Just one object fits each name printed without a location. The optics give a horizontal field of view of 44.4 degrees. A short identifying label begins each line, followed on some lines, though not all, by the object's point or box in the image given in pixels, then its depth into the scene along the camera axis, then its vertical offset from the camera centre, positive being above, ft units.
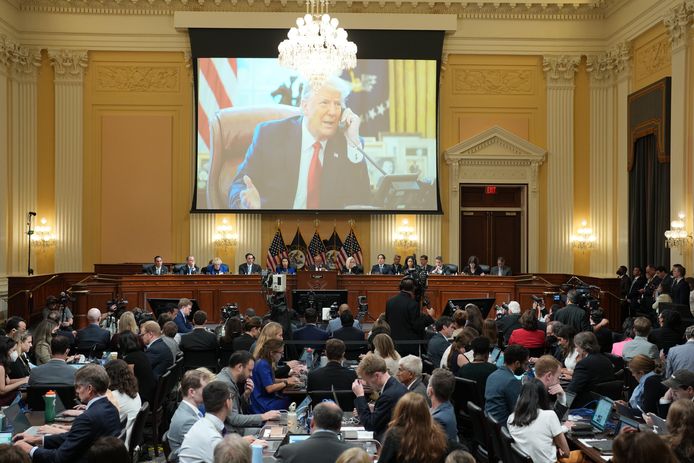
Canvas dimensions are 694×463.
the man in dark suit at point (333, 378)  26.11 -4.43
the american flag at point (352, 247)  70.62 -1.08
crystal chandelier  50.44 +11.06
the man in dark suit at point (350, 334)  37.04 -4.39
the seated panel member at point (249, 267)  63.26 -2.49
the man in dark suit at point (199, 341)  35.58 -4.50
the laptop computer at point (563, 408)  23.12 -4.88
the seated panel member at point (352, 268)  63.26 -2.53
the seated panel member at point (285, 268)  63.59 -2.62
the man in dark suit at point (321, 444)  16.57 -4.14
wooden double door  73.05 +0.80
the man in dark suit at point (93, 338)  36.96 -4.56
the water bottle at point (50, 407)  23.52 -4.81
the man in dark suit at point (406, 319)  39.09 -3.90
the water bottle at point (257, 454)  17.54 -4.56
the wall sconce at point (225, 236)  71.15 -0.18
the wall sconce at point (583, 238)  71.20 -0.30
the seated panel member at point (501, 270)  63.57 -2.68
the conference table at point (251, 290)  59.93 -3.99
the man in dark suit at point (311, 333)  38.32 -4.48
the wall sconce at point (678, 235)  55.21 -0.02
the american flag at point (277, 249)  69.50 -1.25
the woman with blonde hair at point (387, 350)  27.35 -3.75
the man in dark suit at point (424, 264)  62.57 -2.20
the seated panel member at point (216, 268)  63.36 -2.56
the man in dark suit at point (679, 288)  50.72 -3.18
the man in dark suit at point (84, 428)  18.88 -4.38
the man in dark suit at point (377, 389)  21.42 -4.07
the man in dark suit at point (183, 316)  42.19 -4.17
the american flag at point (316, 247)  70.49 -1.08
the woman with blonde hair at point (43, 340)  33.32 -4.27
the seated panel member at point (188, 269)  61.98 -2.57
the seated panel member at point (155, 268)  61.82 -2.52
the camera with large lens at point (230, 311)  45.52 -4.17
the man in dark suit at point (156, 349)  31.89 -4.39
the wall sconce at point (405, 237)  71.46 -0.24
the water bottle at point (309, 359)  31.46 -4.69
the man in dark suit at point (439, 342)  33.53 -4.28
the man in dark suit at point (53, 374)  27.07 -4.49
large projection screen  70.08 +8.01
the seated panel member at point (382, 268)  63.72 -2.56
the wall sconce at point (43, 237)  70.38 -0.29
